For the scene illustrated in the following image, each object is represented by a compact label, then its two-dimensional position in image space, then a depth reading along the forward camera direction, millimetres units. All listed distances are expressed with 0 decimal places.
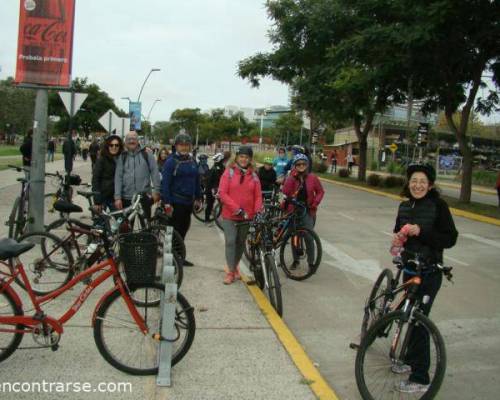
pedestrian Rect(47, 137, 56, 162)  34328
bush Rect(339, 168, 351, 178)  32969
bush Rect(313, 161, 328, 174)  39459
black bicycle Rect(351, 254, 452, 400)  3550
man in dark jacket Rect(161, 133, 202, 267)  7422
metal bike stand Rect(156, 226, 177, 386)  3766
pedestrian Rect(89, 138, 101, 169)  22031
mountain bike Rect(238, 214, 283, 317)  5809
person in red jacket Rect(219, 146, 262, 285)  6664
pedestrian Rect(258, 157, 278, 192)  11845
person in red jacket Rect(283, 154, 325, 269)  7648
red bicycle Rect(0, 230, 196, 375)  3924
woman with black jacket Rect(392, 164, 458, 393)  3898
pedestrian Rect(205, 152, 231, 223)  12008
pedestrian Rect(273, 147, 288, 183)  14810
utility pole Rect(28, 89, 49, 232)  8117
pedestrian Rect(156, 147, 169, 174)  15276
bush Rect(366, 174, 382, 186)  26359
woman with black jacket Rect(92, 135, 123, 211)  7438
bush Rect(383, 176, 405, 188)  25359
